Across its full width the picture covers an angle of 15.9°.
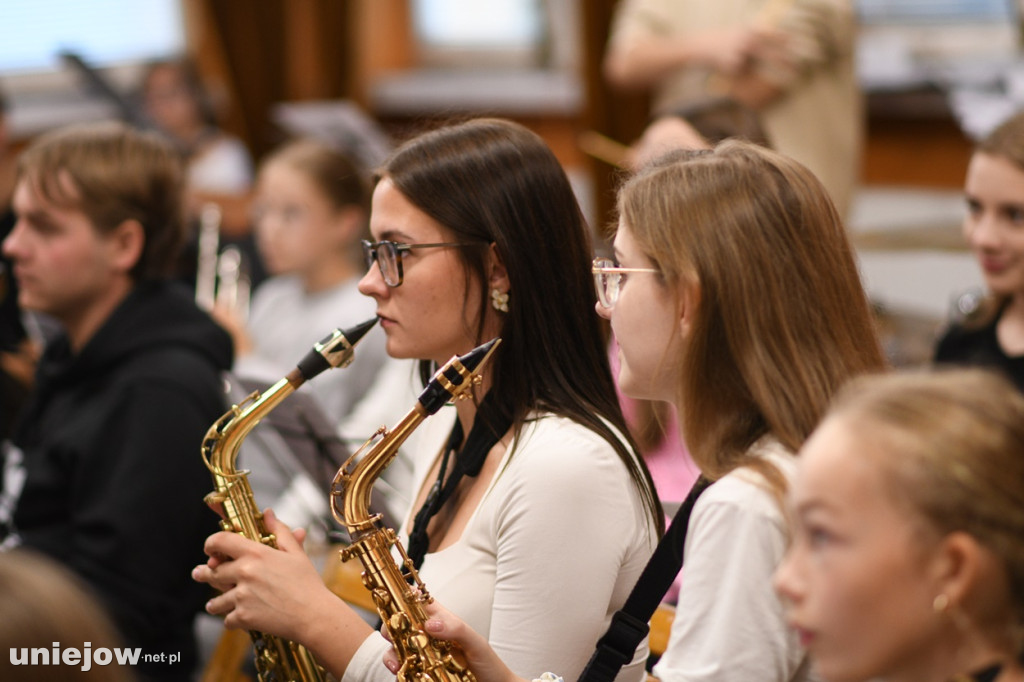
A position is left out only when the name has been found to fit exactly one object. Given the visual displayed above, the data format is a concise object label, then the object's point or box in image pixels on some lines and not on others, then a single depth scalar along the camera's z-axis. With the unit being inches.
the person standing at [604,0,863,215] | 168.9
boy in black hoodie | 140.8
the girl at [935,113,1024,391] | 148.9
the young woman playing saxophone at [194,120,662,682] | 125.2
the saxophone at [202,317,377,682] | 130.1
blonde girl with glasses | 118.7
